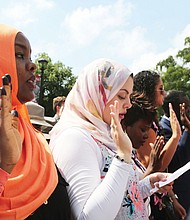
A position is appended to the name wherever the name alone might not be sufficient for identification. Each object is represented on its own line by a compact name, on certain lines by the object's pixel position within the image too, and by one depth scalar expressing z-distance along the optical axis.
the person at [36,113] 4.19
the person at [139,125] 3.02
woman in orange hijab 1.26
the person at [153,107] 3.10
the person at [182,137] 3.54
